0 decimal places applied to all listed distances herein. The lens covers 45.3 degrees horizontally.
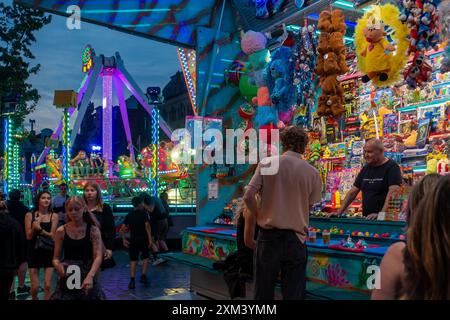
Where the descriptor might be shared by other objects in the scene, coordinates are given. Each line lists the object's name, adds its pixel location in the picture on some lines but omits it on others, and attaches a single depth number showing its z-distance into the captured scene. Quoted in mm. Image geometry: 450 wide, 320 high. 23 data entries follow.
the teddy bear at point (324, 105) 6102
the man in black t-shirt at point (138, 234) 8125
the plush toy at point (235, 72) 8453
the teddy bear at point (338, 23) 6039
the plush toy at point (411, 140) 6461
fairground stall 4926
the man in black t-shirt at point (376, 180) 5020
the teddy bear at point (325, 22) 6055
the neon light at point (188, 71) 12156
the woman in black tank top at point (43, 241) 5898
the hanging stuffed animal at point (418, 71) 5238
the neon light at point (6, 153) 13938
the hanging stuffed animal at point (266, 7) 7489
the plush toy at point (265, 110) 7367
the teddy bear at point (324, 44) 6043
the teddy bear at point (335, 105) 6035
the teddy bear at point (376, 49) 5621
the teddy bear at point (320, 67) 6133
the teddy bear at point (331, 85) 6023
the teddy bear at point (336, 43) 5988
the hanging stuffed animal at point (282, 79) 7039
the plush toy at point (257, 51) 7609
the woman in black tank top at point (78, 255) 3865
